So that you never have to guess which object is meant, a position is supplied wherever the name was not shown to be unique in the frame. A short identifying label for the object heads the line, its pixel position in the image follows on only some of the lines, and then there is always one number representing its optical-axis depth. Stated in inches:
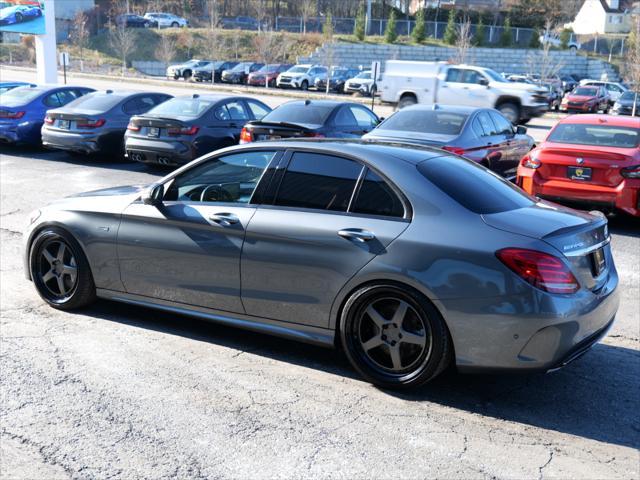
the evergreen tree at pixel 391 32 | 2561.5
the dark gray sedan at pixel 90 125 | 577.0
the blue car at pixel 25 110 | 633.6
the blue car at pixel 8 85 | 843.8
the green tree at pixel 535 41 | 2672.2
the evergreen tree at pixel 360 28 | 2574.1
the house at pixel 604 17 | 3732.8
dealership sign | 1073.9
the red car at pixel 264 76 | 1843.0
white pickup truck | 1053.8
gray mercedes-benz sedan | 165.5
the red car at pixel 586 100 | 1441.9
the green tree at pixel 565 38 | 2805.1
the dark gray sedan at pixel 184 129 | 521.3
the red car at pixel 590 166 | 375.2
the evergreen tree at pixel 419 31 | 2581.2
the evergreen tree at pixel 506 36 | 2672.2
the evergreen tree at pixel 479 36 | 2669.8
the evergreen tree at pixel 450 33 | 2581.2
